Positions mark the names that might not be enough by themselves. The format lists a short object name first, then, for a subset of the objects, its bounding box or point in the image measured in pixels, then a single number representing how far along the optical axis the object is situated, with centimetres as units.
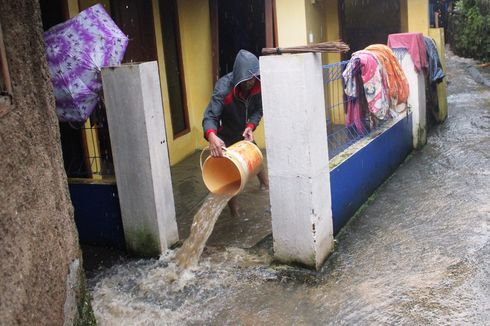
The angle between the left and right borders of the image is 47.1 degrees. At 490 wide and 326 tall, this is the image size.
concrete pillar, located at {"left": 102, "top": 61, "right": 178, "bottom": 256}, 471
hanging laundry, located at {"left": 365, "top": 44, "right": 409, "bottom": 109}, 677
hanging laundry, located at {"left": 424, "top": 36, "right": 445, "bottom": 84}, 859
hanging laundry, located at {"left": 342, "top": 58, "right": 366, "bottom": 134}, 630
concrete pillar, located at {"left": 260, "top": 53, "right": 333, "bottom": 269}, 427
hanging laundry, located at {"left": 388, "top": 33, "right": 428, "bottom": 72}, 754
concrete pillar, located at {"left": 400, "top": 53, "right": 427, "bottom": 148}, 763
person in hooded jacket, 534
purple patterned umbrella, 454
